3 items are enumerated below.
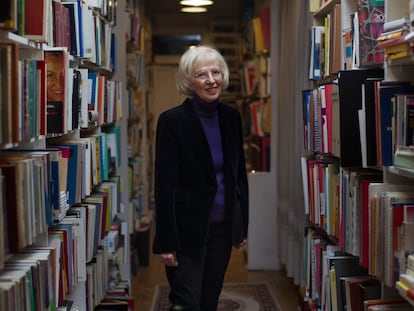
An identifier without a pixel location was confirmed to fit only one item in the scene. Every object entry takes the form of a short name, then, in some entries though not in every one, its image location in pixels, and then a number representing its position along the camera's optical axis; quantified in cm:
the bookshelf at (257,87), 531
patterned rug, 419
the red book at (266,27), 528
